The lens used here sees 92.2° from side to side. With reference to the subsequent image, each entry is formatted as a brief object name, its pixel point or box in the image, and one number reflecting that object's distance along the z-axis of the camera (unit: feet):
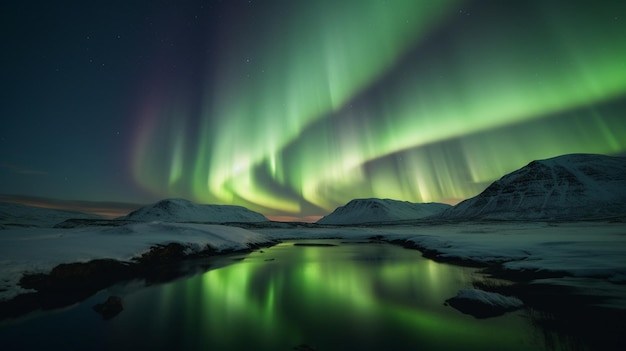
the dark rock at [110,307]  44.47
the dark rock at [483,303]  42.34
